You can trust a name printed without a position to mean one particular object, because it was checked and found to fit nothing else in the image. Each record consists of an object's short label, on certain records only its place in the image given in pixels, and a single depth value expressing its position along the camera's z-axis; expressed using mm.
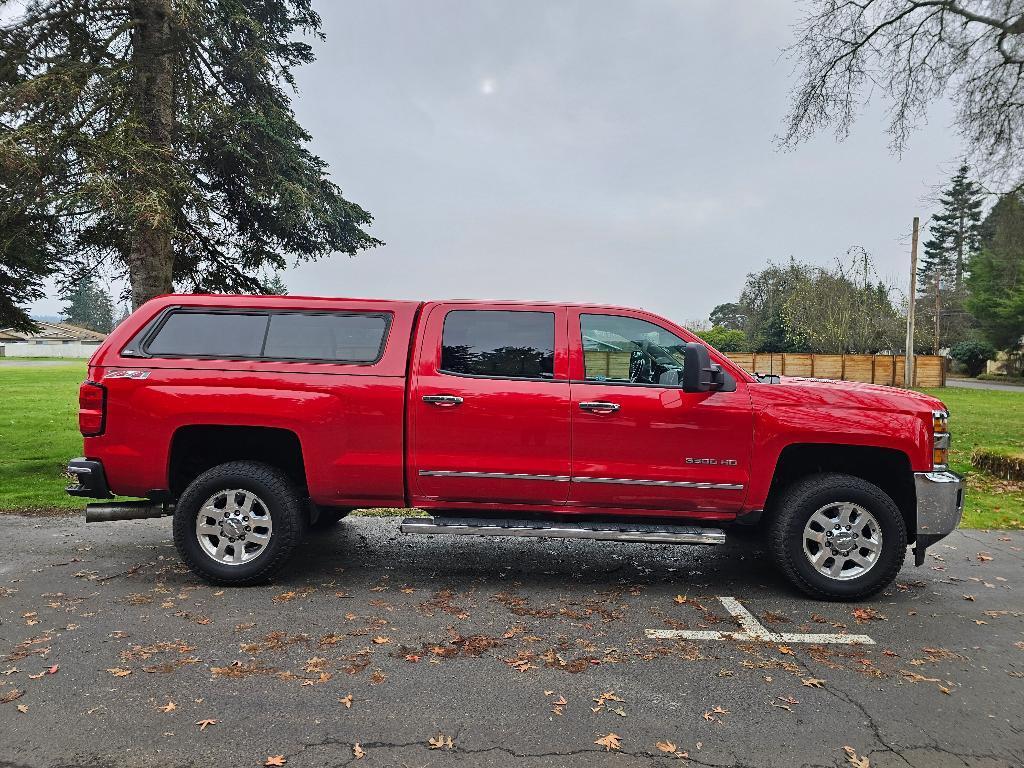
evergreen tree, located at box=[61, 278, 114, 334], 106188
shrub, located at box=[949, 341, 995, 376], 43219
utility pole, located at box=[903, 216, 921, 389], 25331
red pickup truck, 4355
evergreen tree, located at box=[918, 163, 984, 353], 53906
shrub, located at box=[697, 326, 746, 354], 42719
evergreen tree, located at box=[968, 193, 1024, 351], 36969
